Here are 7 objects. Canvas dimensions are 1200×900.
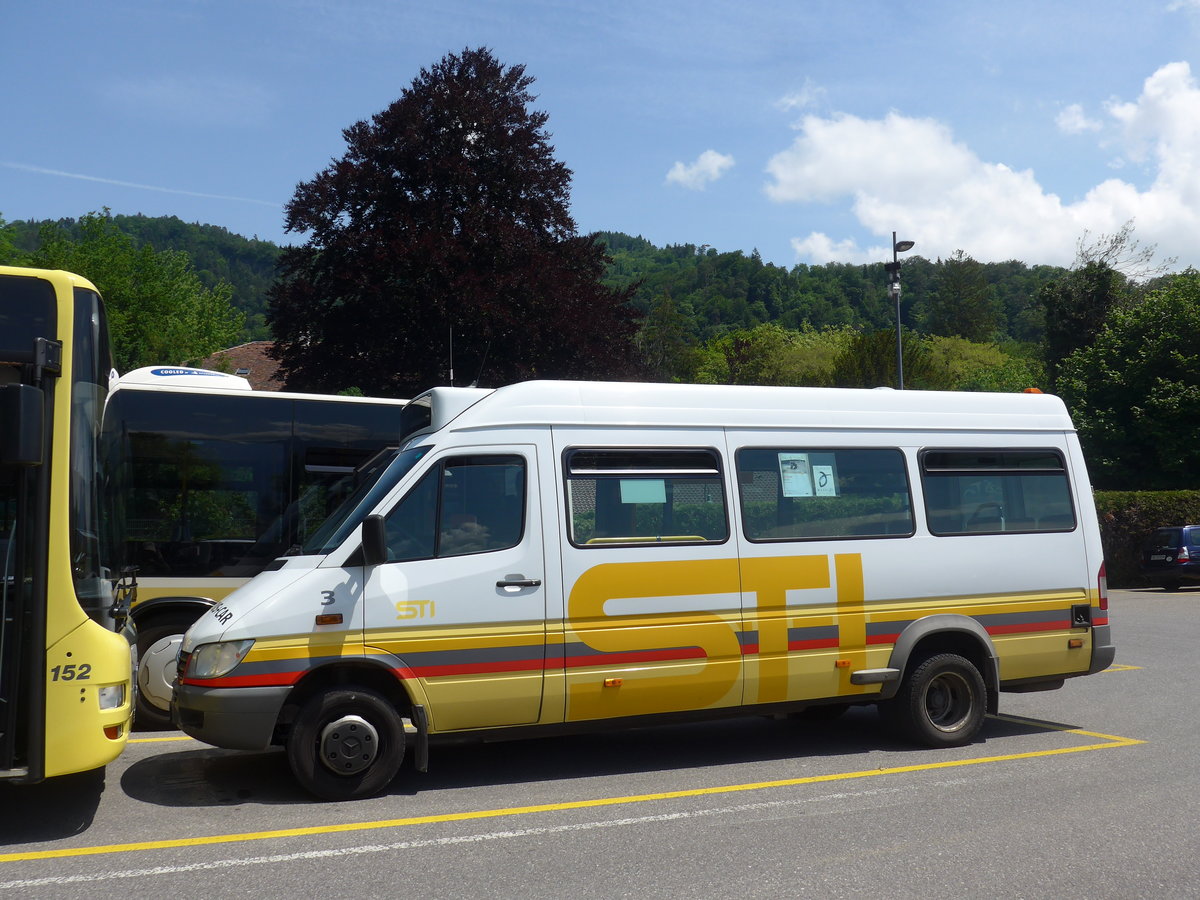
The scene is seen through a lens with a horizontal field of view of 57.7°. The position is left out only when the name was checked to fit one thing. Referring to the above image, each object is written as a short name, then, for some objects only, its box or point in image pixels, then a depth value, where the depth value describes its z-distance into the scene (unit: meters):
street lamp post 26.66
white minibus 6.84
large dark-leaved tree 22.05
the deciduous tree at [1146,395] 35.03
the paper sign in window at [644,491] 7.68
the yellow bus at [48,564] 5.86
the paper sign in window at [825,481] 8.35
